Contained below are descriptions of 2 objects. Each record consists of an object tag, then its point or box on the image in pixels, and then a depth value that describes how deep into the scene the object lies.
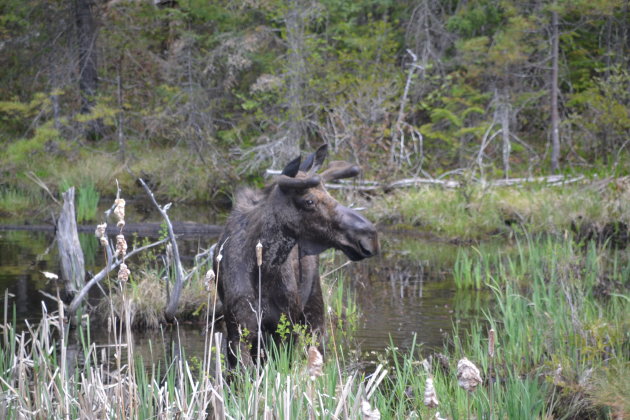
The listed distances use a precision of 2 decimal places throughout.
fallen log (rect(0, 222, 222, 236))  30.00
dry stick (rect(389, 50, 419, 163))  36.74
